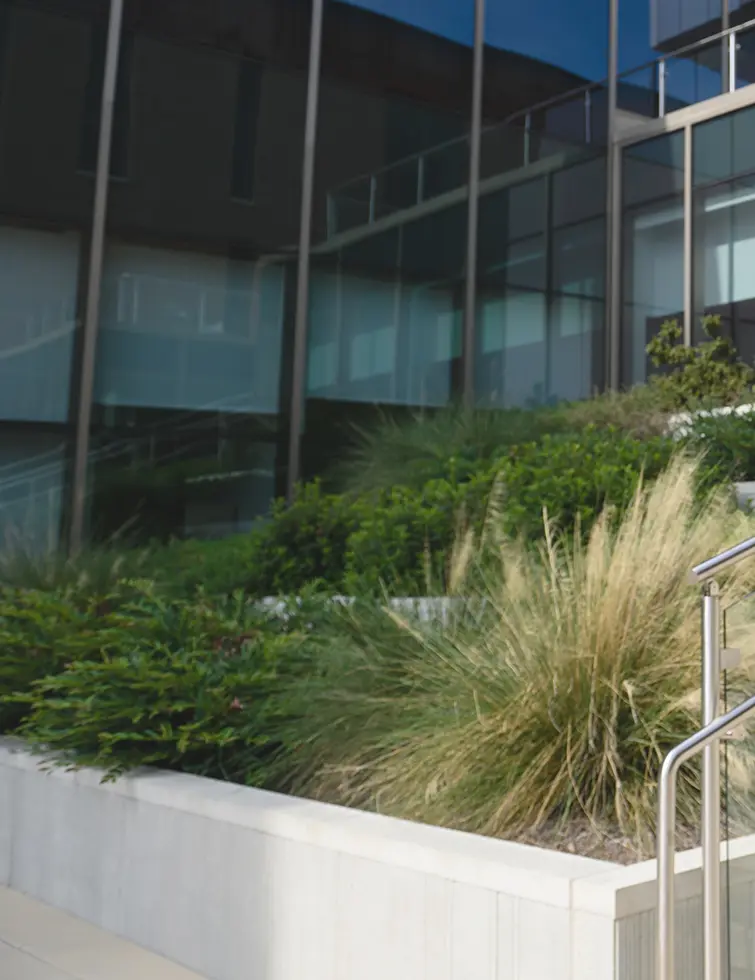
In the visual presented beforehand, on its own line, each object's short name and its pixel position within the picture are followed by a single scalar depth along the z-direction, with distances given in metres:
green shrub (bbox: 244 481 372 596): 7.30
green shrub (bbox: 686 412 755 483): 7.53
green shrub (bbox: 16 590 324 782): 4.05
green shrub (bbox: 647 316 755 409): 10.36
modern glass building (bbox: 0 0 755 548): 9.11
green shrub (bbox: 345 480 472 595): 6.48
